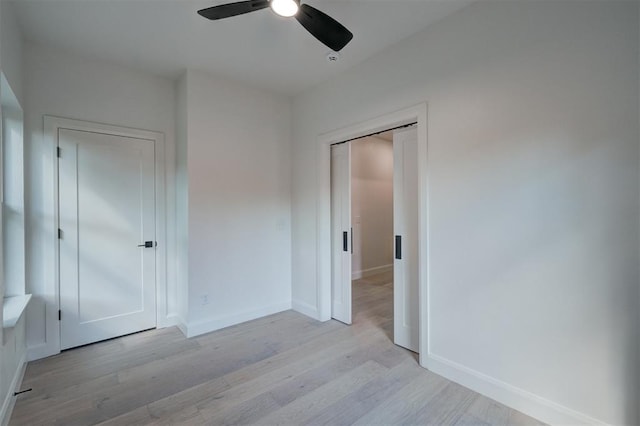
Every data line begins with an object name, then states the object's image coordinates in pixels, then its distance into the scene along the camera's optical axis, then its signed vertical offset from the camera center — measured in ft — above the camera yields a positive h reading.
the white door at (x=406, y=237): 8.98 -0.82
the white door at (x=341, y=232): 11.26 -0.79
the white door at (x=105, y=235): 9.14 -0.68
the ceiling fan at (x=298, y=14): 5.48 +3.93
